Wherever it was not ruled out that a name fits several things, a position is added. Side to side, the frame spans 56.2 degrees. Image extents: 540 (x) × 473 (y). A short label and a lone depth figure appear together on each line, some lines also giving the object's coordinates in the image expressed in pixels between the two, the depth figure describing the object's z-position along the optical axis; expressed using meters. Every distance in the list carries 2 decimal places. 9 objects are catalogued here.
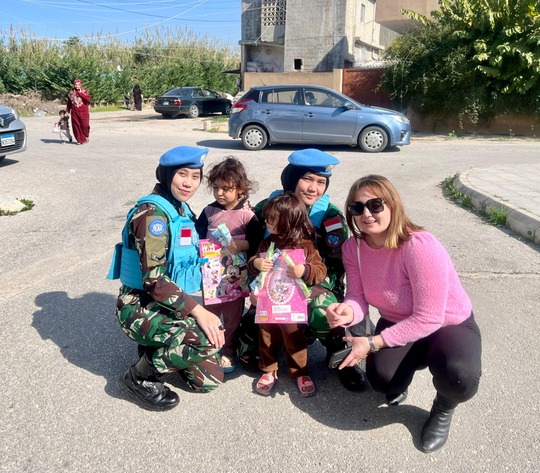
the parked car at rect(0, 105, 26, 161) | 9.66
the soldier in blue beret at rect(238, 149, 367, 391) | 2.87
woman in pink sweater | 2.35
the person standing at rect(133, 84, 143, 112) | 32.31
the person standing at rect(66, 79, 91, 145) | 14.06
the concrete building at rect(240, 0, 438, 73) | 26.42
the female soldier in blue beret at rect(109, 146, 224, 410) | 2.54
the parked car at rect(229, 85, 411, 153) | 12.30
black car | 24.58
